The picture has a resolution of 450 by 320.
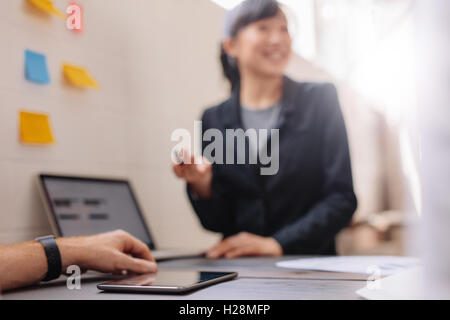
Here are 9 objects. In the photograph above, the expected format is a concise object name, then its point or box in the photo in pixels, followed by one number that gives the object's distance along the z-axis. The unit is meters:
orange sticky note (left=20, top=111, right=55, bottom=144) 0.87
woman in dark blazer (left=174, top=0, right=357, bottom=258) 1.06
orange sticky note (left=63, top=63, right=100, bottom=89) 0.97
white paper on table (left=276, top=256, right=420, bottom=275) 0.66
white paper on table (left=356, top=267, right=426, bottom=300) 0.43
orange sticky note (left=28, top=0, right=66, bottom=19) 0.86
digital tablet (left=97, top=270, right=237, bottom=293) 0.52
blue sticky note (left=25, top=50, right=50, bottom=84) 0.88
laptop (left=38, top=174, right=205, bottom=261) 0.87
